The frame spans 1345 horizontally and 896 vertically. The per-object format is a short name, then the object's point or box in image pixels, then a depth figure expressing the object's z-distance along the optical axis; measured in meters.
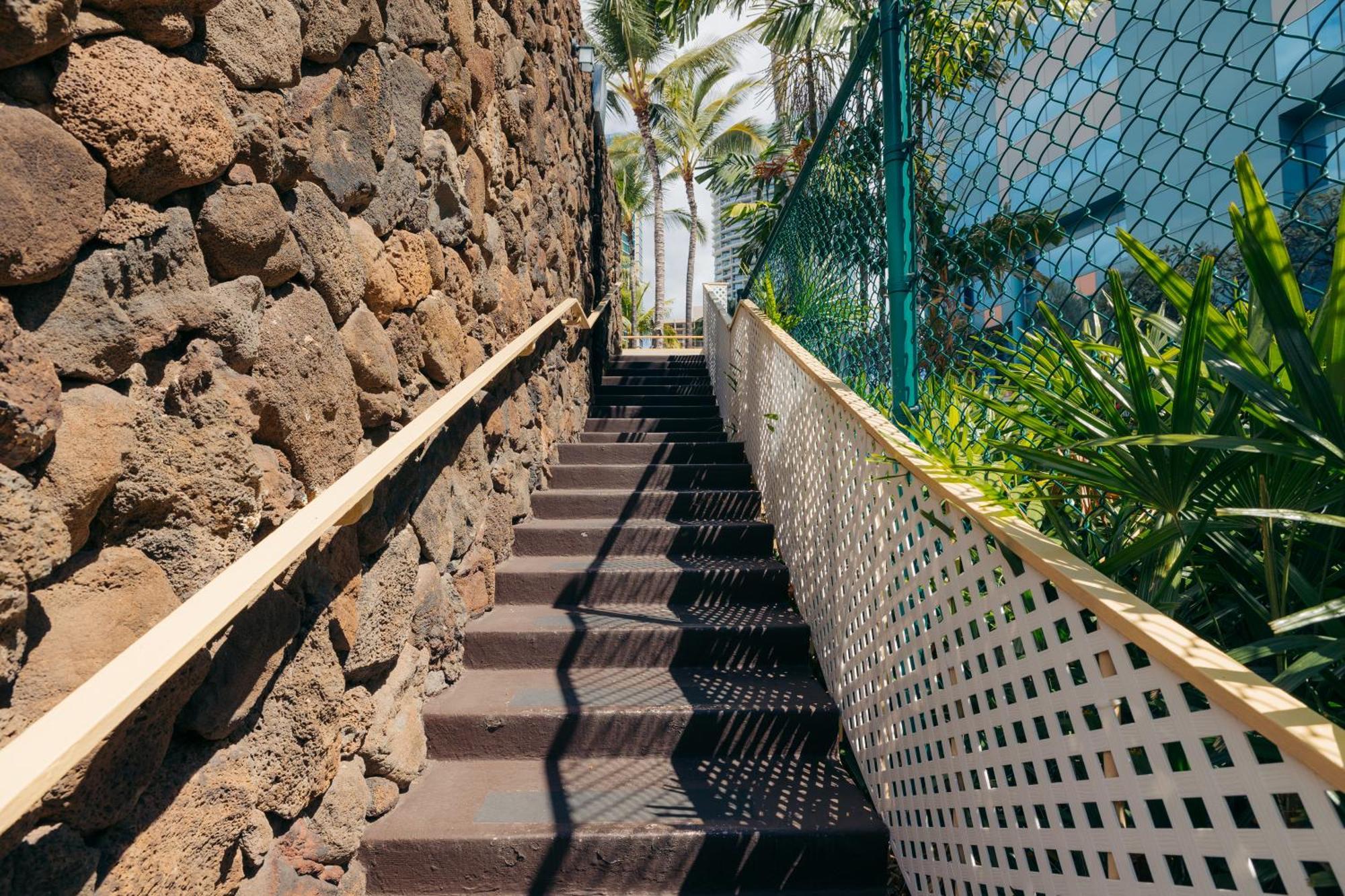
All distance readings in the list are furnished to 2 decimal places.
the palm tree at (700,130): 18.11
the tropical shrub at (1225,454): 0.90
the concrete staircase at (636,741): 1.86
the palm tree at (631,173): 20.47
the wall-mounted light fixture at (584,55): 5.15
